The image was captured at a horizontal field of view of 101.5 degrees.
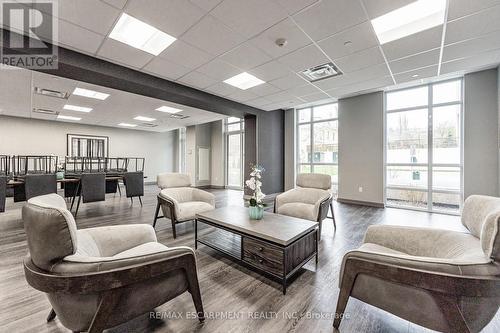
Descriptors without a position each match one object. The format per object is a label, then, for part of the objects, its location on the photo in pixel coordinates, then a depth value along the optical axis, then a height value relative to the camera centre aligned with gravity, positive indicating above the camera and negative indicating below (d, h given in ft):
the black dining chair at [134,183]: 16.28 -1.32
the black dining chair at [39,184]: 11.87 -1.06
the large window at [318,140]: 20.93 +2.90
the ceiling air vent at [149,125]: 27.73 +5.70
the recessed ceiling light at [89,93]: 14.67 +5.55
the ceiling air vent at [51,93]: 14.43 +5.46
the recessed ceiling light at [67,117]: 22.54 +5.64
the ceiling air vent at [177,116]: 22.53 +5.72
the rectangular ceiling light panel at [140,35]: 8.16 +5.73
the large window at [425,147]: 15.05 +1.54
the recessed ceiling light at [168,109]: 19.38 +5.70
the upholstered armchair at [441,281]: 3.31 -2.04
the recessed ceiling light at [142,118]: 23.32 +5.70
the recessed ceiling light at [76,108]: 18.57 +5.55
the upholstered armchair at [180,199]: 10.16 -1.79
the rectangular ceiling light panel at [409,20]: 7.40 +5.86
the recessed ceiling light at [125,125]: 27.30 +5.73
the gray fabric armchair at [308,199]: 9.73 -1.73
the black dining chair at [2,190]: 10.88 -1.25
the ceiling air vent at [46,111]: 19.76 +5.53
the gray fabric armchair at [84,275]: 3.34 -1.89
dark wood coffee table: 6.21 -2.46
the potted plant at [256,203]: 8.10 -1.46
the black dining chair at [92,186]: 13.56 -1.33
